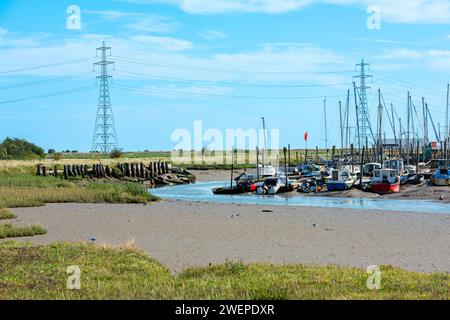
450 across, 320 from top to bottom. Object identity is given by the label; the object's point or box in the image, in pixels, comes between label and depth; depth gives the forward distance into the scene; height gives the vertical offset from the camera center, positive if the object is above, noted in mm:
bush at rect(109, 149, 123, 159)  128125 +642
